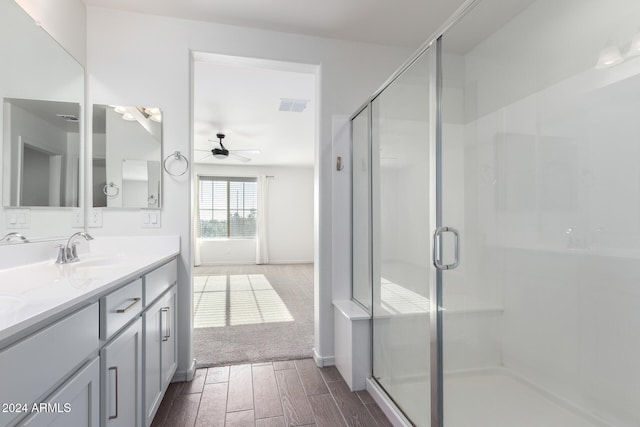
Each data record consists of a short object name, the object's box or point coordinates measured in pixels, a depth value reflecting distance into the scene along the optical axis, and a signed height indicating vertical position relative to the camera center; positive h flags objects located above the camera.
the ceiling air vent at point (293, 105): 3.63 +1.29
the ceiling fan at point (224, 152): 5.11 +1.12
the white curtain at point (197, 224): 7.59 -0.23
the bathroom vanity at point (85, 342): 0.71 -0.38
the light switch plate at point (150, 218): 2.21 -0.02
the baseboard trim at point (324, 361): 2.44 -1.11
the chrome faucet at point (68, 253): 1.69 -0.21
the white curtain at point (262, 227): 7.99 -0.31
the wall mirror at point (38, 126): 1.49 +0.47
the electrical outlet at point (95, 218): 2.13 -0.02
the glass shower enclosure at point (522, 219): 0.92 -0.01
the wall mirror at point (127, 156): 2.15 +0.40
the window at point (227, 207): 7.92 +0.19
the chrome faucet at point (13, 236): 1.46 -0.11
